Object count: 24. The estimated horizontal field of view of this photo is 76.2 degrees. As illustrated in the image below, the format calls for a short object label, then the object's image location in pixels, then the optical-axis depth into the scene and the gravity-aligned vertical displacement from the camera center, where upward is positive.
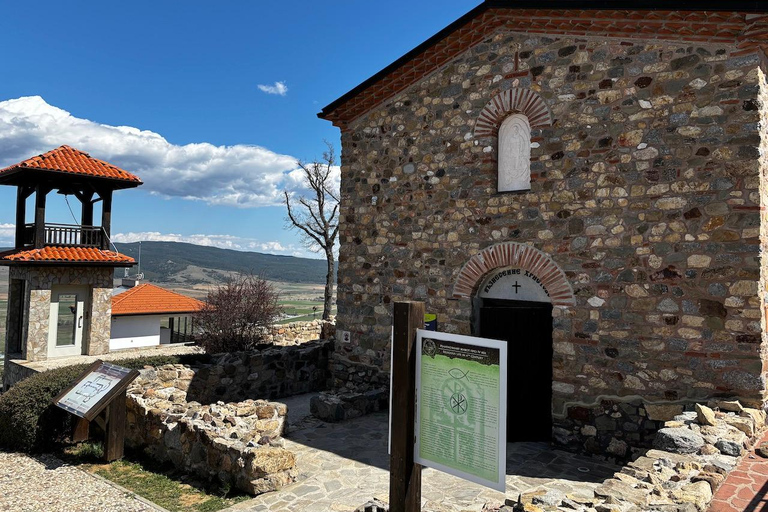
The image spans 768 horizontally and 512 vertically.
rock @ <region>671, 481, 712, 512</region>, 4.08 -1.82
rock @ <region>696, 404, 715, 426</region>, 5.86 -1.60
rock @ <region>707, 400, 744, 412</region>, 6.24 -1.57
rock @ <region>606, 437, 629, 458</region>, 7.15 -2.46
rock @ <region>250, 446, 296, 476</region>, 6.36 -2.54
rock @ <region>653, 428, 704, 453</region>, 5.28 -1.74
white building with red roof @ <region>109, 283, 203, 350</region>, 20.06 -1.93
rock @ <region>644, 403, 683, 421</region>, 6.82 -1.82
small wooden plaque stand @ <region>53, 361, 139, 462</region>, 7.75 -2.22
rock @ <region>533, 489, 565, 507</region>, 4.24 -1.95
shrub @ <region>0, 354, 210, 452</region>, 8.52 -2.70
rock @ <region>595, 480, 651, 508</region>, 4.09 -1.83
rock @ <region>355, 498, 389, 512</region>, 5.25 -2.54
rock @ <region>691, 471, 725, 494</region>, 4.50 -1.82
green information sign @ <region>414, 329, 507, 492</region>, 3.90 -1.08
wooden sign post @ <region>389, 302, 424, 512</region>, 4.23 -1.20
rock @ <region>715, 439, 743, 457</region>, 5.26 -1.77
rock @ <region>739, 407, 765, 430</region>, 6.07 -1.64
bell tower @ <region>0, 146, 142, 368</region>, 15.30 +0.02
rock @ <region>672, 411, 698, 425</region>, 6.06 -1.69
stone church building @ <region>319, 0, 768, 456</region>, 6.61 +1.24
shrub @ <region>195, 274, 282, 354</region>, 15.47 -1.53
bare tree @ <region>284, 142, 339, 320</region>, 27.16 +2.88
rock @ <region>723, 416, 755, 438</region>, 5.75 -1.66
